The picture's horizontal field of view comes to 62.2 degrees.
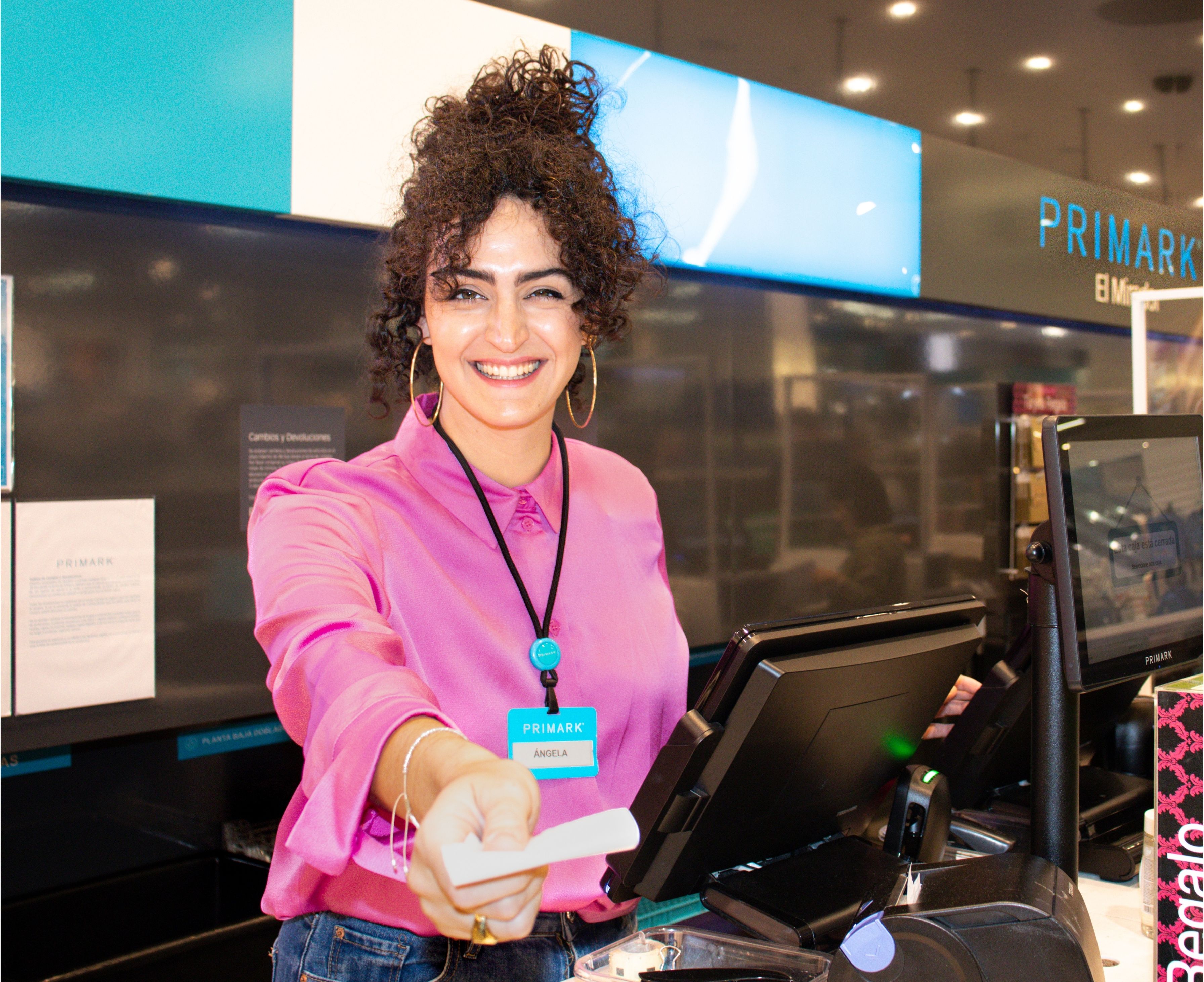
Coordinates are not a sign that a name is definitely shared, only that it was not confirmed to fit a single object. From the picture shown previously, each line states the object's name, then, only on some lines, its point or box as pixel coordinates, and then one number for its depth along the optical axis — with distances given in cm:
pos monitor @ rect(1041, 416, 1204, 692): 121
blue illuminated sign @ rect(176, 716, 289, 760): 266
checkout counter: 100
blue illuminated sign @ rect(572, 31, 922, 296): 311
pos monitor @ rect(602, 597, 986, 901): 110
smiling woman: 126
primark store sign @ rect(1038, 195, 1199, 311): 486
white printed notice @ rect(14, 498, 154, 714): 217
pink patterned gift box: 120
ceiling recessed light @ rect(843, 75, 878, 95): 440
